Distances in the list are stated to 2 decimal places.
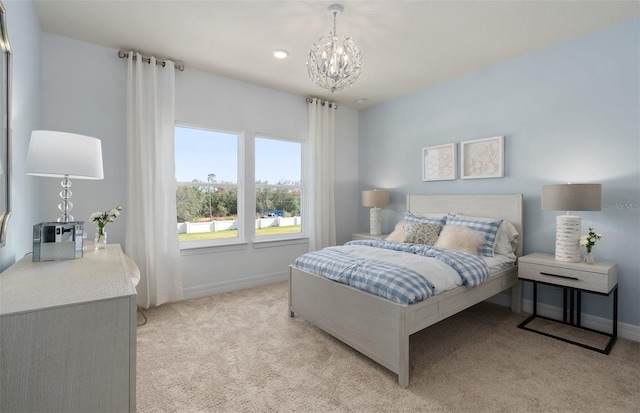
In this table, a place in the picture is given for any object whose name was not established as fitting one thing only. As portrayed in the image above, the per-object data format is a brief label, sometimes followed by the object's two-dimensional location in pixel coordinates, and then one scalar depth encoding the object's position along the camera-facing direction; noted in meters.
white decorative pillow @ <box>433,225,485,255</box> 2.96
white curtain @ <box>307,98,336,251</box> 4.54
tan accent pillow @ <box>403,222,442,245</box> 3.25
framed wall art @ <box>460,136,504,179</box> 3.43
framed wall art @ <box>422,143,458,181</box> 3.85
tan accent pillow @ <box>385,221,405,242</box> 3.58
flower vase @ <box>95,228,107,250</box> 2.22
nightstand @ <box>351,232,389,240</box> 4.34
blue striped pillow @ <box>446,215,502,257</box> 3.05
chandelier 2.23
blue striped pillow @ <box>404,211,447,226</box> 3.52
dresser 0.90
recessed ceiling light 3.13
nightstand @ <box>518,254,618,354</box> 2.43
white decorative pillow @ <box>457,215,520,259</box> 3.16
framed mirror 1.52
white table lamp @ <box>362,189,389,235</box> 4.43
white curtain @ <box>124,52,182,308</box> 3.18
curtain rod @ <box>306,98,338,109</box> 4.52
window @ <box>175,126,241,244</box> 3.70
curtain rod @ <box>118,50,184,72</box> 3.14
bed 1.99
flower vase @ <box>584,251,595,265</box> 2.59
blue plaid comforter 2.07
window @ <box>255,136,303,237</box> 4.30
